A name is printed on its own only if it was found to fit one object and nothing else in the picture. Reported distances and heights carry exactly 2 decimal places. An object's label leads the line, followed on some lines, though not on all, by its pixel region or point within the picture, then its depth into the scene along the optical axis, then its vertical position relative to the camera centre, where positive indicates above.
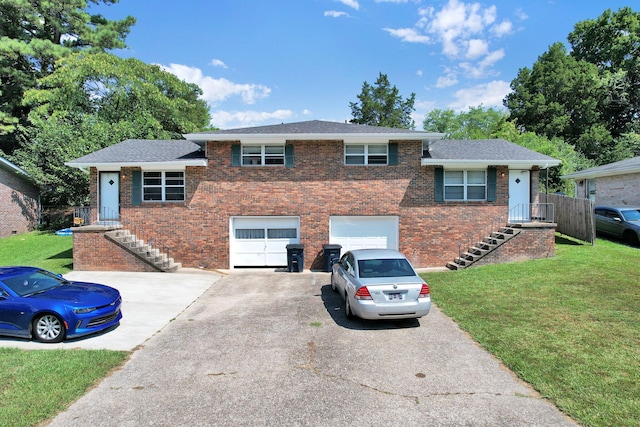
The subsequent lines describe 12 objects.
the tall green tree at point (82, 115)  23.31 +6.71
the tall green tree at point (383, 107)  49.41 +13.98
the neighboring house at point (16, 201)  23.17 +0.58
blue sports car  6.82 -1.93
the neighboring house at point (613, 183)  18.91 +1.45
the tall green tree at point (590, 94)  38.53 +12.66
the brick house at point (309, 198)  15.09 +0.46
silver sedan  7.45 -1.69
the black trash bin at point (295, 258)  14.40 -1.91
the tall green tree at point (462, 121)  50.34 +12.56
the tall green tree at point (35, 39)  27.66 +14.29
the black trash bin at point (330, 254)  14.42 -1.77
